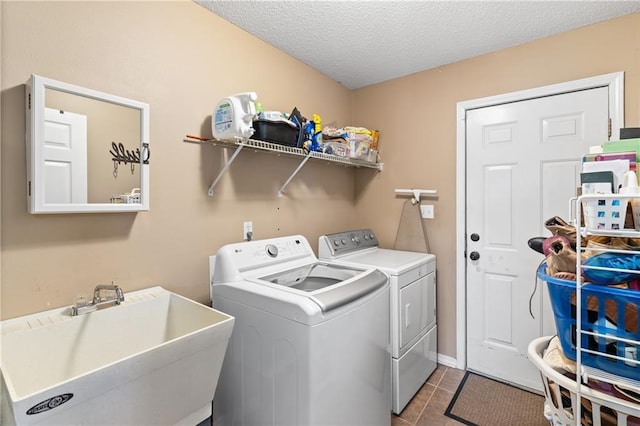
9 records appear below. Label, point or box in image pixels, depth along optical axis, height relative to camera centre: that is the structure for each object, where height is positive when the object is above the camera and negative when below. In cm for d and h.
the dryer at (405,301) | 189 -61
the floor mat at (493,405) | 184 -127
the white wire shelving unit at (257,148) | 165 +39
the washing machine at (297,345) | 126 -61
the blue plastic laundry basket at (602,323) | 75 -30
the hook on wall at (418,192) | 252 +17
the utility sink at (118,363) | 81 -51
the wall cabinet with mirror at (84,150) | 112 +26
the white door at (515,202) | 198 +7
